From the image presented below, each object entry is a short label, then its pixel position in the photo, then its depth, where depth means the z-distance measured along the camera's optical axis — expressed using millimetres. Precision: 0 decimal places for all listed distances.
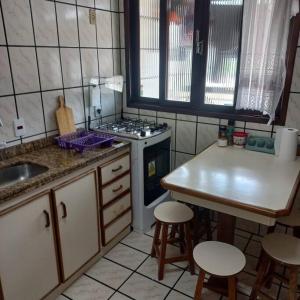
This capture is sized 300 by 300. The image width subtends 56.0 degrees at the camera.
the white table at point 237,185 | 1349
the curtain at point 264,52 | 1871
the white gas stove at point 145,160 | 2240
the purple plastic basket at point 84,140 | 1974
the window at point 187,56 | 2182
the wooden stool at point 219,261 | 1407
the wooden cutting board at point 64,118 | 2113
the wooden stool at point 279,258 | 1452
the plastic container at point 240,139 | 2168
